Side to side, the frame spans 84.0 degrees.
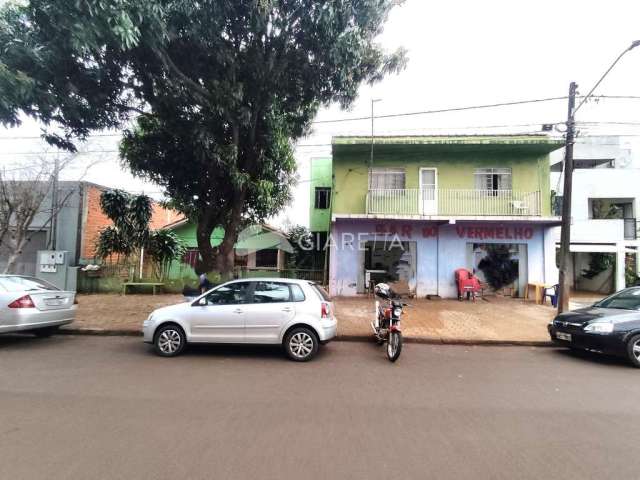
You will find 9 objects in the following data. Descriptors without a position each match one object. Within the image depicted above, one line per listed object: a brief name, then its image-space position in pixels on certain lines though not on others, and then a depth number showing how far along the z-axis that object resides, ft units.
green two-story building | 44.91
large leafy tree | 18.13
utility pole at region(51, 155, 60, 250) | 44.24
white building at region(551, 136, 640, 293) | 52.80
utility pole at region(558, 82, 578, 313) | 29.45
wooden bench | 44.56
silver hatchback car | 20.01
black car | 20.03
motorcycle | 19.94
